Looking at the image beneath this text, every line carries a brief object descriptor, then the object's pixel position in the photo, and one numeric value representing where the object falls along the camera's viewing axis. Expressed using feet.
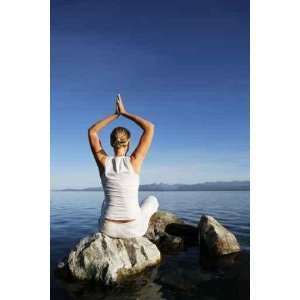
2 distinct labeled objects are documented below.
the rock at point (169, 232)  14.47
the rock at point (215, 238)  14.06
